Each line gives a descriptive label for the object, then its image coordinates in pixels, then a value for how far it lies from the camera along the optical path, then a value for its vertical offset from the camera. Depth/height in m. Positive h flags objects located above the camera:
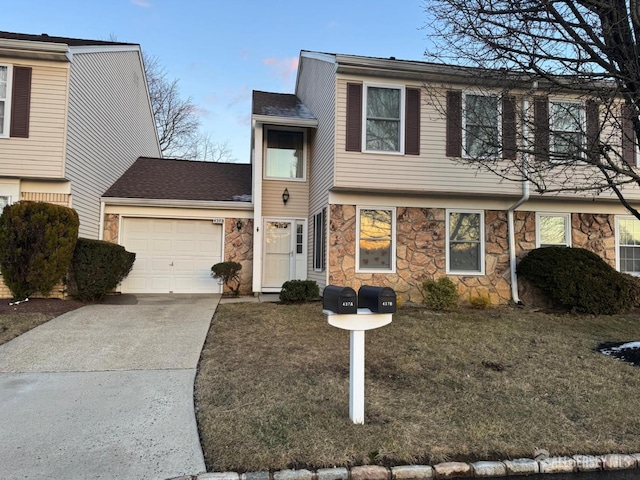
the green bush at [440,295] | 8.53 -0.83
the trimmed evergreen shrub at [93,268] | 8.53 -0.41
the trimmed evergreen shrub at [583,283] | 8.38 -0.51
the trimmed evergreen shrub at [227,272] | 10.30 -0.51
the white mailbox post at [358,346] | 3.31 -0.77
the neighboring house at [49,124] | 8.57 +2.71
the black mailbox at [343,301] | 3.18 -0.37
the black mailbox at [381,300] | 3.28 -0.37
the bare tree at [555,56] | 5.32 +2.87
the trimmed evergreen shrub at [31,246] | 7.71 +0.05
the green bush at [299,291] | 9.08 -0.85
